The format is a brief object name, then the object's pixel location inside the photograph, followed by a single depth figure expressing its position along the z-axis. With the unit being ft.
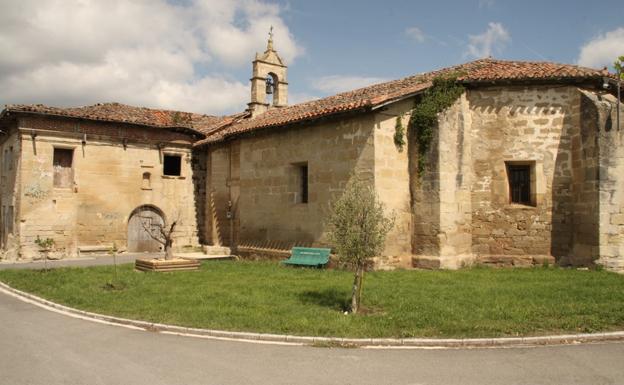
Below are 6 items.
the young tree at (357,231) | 30.14
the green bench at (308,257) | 50.11
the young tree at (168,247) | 53.11
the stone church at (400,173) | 46.37
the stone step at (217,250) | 68.80
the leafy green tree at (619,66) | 90.63
